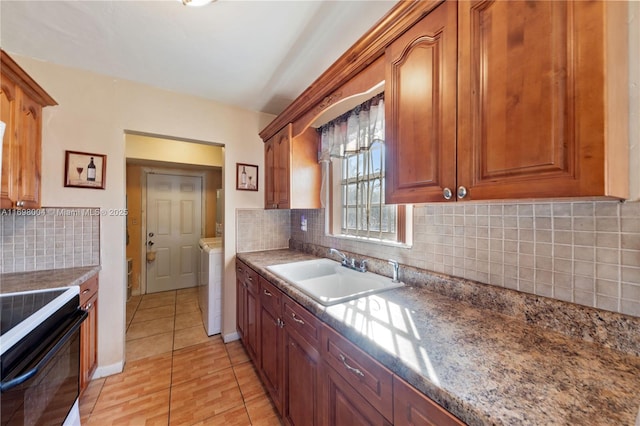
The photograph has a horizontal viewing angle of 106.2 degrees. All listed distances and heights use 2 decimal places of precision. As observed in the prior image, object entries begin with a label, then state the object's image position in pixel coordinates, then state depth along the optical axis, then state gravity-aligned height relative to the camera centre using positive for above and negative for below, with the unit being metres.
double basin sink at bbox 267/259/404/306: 1.51 -0.46
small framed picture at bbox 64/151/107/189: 1.81 +0.34
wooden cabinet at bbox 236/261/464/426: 0.69 -0.65
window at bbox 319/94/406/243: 1.54 +0.30
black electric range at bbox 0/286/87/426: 0.84 -0.56
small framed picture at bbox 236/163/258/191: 2.46 +0.38
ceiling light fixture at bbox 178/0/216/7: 1.19 +1.06
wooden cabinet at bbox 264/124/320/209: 2.10 +0.39
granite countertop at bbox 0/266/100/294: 1.40 -0.42
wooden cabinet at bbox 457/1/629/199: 0.57 +0.31
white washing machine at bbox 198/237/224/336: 2.51 -0.80
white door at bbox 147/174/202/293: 3.74 -0.26
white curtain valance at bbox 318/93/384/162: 1.48 +0.59
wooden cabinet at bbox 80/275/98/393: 1.61 -0.85
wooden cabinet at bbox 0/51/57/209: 1.36 +0.50
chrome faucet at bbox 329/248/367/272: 1.70 -0.37
